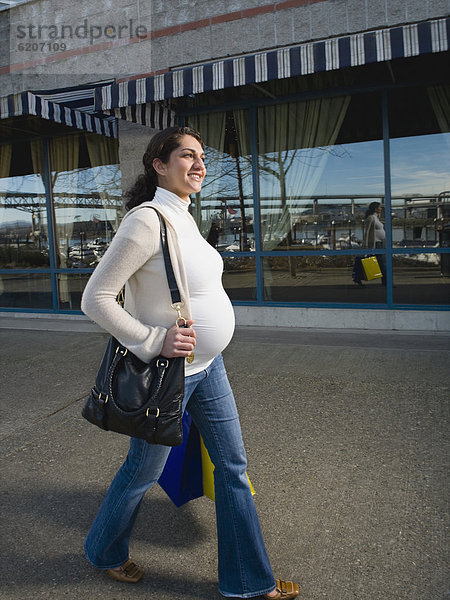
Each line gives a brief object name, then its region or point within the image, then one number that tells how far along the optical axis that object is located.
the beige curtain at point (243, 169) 7.79
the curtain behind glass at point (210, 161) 7.95
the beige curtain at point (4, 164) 9.79
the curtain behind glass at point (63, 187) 9.25
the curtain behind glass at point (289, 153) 7.40
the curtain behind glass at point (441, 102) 6.79
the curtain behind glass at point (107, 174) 9.03
